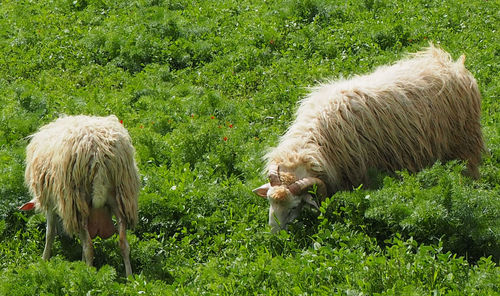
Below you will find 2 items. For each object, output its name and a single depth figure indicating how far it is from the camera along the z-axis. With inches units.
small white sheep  509.7
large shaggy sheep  569.3
